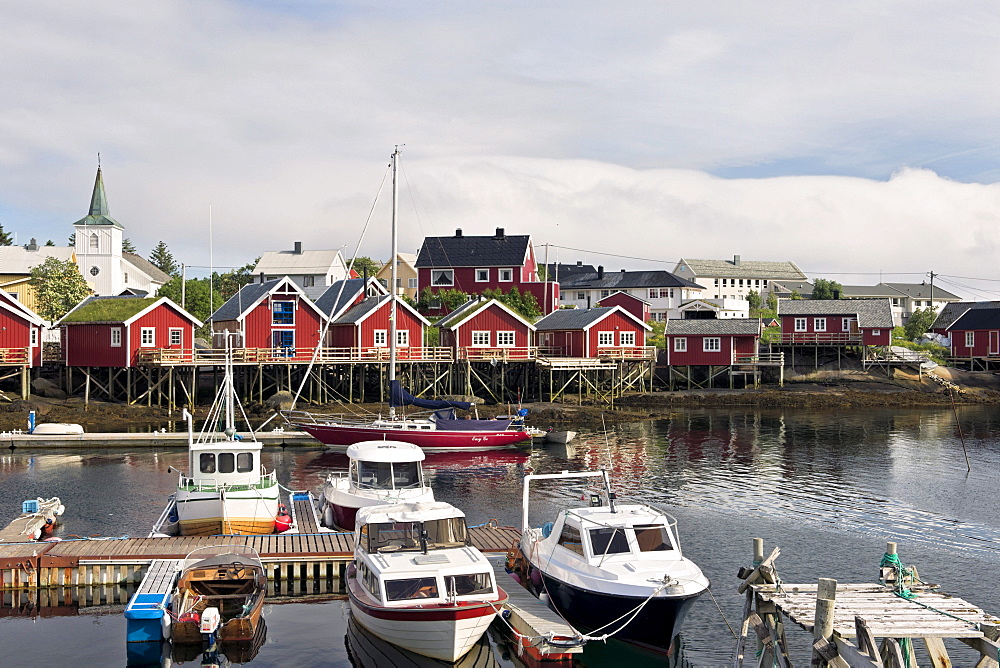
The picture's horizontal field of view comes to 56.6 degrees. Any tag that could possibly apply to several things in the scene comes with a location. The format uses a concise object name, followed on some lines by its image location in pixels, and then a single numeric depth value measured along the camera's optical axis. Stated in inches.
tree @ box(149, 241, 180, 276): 5452.8
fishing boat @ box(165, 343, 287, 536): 920.3
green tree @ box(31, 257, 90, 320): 2888.8
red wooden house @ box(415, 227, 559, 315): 3213.6
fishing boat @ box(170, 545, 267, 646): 664.4
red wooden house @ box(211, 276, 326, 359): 2258.9
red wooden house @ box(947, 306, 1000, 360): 2896.2
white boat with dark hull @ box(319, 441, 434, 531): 994.1
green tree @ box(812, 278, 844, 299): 4106.8
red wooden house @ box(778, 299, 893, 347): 2780.5
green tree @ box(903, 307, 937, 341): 3796.8
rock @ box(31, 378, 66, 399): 2193.7
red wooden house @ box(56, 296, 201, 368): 2135.8
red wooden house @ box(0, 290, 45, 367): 2091.5
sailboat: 1636.3
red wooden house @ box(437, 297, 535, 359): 2395.4
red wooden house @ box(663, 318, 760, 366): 2657.5
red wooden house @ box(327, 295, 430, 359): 2299.5
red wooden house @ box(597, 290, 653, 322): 3262.8
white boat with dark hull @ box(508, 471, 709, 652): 643.5
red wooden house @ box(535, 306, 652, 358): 2524.6
